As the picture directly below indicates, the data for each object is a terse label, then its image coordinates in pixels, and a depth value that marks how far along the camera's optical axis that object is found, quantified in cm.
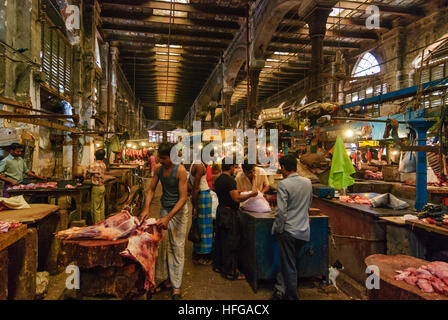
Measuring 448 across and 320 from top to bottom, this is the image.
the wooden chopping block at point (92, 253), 289
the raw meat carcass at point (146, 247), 299
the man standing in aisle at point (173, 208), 356
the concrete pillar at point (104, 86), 1252
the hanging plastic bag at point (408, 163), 495
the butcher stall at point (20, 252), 262
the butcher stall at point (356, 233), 420
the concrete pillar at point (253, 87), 1184
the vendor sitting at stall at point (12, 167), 572
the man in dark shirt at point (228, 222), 415
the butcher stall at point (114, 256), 292
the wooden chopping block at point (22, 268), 307
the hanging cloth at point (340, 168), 539
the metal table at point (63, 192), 541
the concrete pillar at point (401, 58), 1127
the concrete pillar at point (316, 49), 830
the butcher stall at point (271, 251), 383
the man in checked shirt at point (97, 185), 638
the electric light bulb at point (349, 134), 733
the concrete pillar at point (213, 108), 1980
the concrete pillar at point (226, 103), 1528
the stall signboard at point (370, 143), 955
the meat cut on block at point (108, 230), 307
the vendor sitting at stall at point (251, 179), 496
